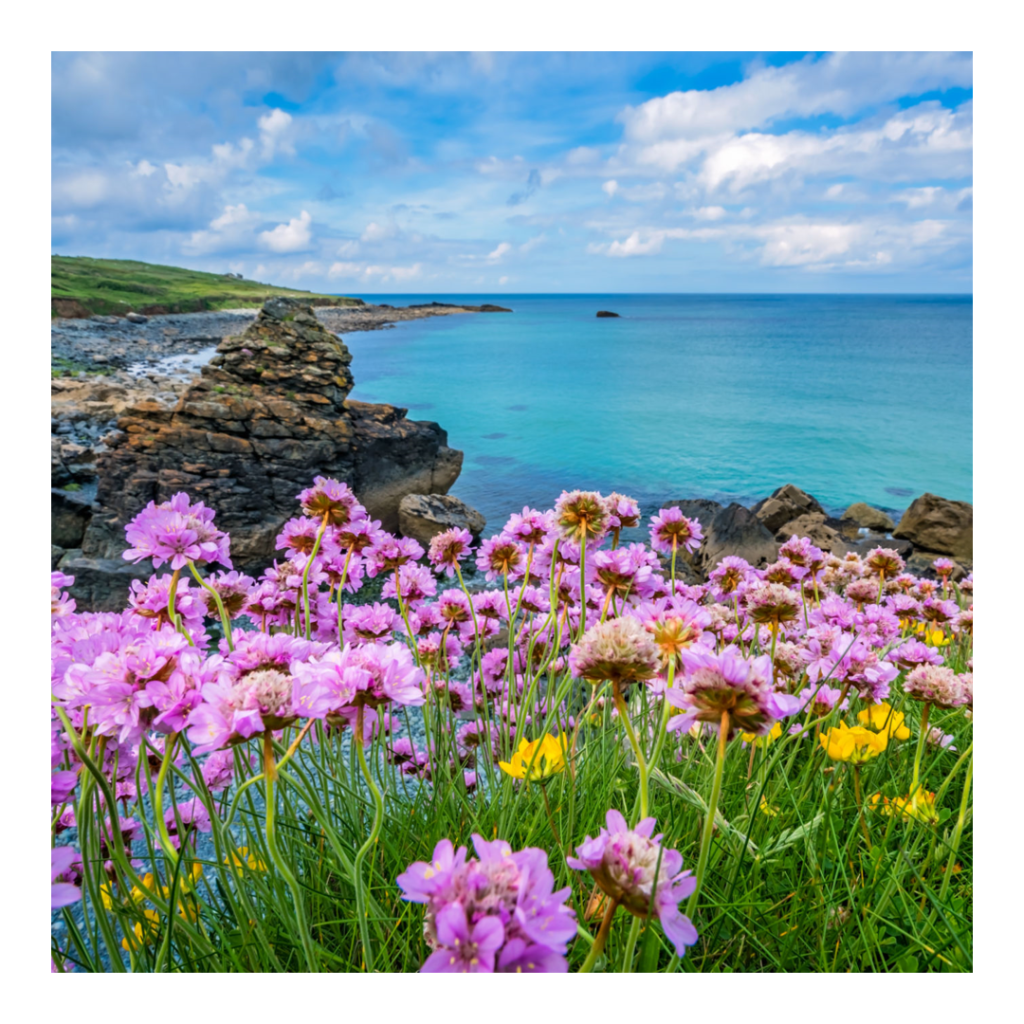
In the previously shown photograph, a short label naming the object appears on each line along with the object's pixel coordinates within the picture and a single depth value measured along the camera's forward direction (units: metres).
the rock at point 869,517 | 6.51
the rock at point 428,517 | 4.93
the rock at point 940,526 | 5.55
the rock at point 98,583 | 3.82
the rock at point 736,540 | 4.77
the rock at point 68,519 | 4.30
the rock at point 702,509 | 4.93
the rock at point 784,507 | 6.24
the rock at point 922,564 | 5.18
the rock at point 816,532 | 5.52
